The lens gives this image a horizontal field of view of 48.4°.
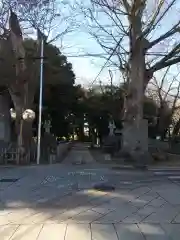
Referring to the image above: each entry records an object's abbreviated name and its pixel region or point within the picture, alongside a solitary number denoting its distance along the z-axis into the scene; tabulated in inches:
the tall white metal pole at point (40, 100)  386.4
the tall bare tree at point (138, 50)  435.1
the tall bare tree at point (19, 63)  415.1
